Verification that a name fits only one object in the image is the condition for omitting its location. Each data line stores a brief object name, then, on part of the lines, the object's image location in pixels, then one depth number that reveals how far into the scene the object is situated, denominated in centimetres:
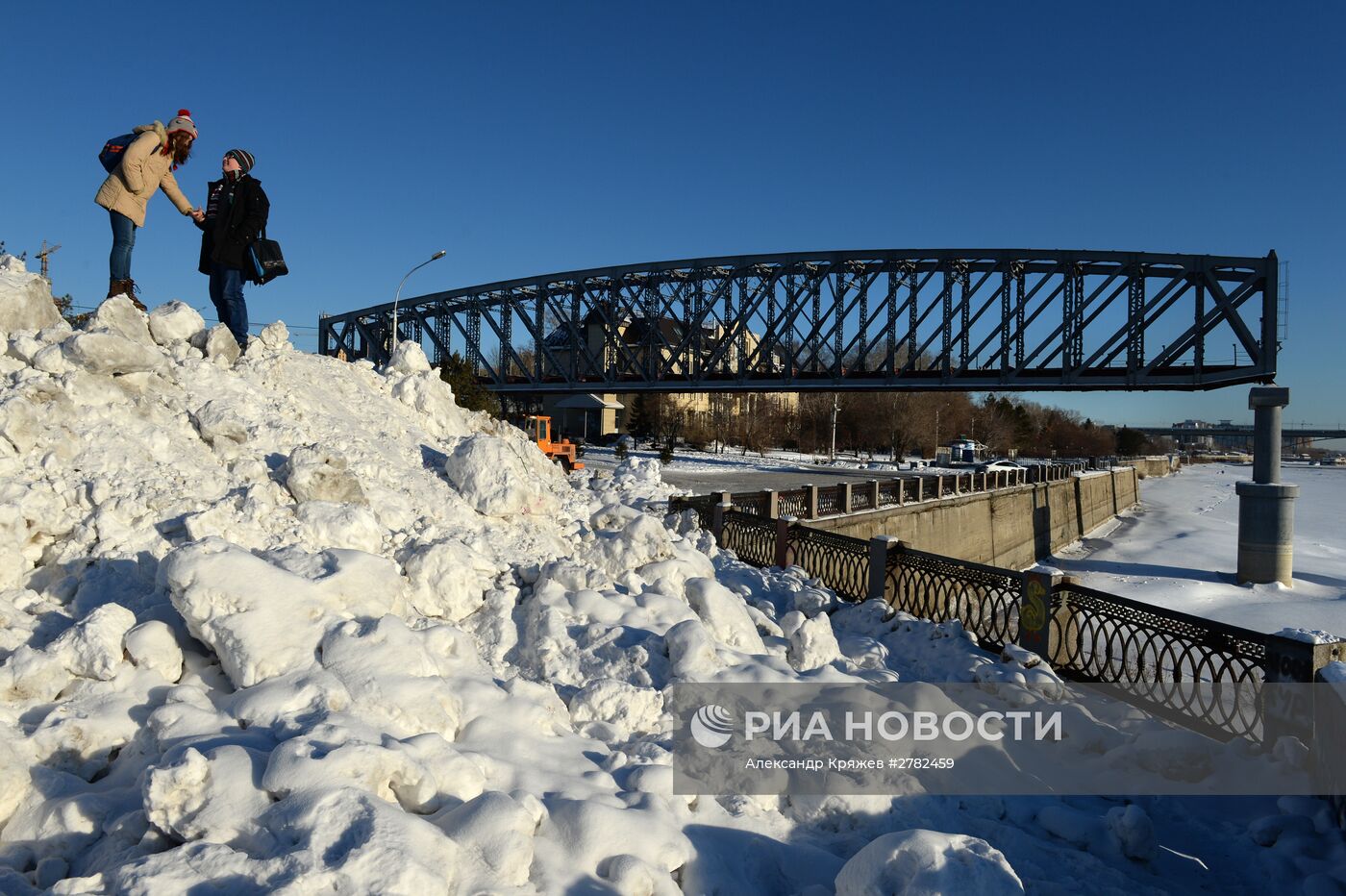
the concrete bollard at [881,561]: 877
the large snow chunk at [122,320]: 667
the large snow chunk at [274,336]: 816
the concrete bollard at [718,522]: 1177
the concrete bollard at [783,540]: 1047
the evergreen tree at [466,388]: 3145
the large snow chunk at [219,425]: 627
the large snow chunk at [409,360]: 989
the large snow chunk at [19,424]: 512
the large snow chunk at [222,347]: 741
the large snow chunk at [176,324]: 743
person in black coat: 761
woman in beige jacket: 724
